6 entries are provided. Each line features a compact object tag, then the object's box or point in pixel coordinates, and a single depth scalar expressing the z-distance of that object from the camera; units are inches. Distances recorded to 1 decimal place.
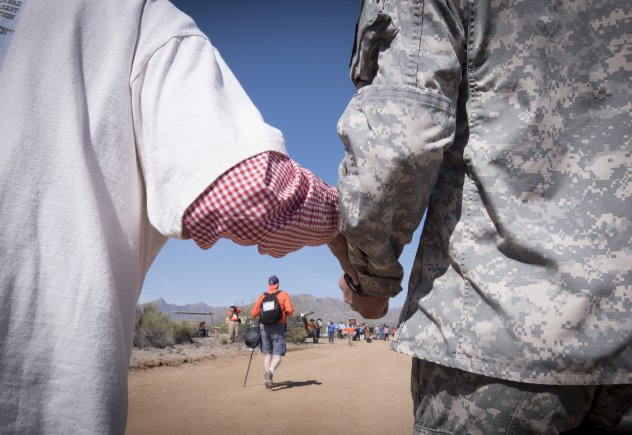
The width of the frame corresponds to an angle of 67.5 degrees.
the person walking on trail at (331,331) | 1391.5
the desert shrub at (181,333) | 778.2
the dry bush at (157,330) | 674.8
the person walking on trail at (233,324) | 851.6
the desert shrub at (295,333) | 1061.8
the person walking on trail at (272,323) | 384.2
